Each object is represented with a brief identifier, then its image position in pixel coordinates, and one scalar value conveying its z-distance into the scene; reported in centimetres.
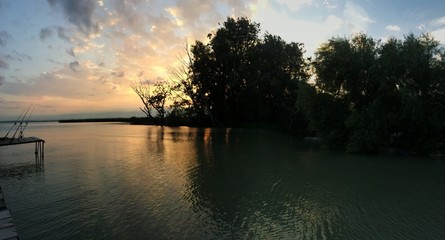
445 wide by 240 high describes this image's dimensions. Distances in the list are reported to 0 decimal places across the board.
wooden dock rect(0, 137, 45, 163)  2138
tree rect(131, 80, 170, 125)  8044
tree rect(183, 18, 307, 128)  5572
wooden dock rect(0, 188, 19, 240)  628
